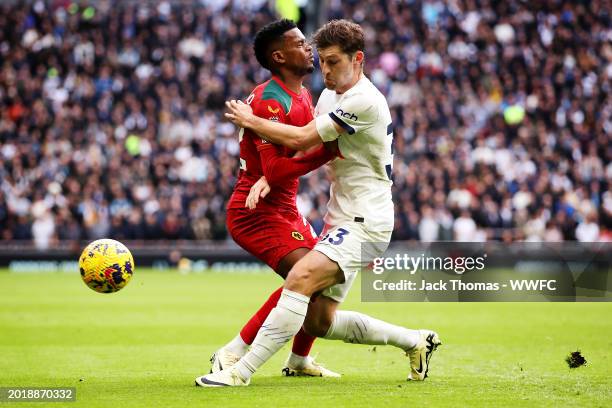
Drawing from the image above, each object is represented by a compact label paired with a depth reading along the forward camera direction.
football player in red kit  15.51
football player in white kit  14.58
